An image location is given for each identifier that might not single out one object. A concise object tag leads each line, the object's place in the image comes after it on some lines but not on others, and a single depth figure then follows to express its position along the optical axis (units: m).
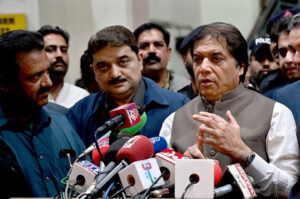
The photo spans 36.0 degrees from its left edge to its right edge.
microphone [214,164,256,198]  1.49
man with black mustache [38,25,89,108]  3.89
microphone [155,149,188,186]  1.63
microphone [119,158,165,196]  1.49
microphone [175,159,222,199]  1.47
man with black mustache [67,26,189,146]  2.65
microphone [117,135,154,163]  1.55
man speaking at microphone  1.84
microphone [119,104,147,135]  1.89
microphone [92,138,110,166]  1.73
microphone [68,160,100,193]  1.64
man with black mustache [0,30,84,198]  1.99
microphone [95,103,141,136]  1.66
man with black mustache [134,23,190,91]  3.87
